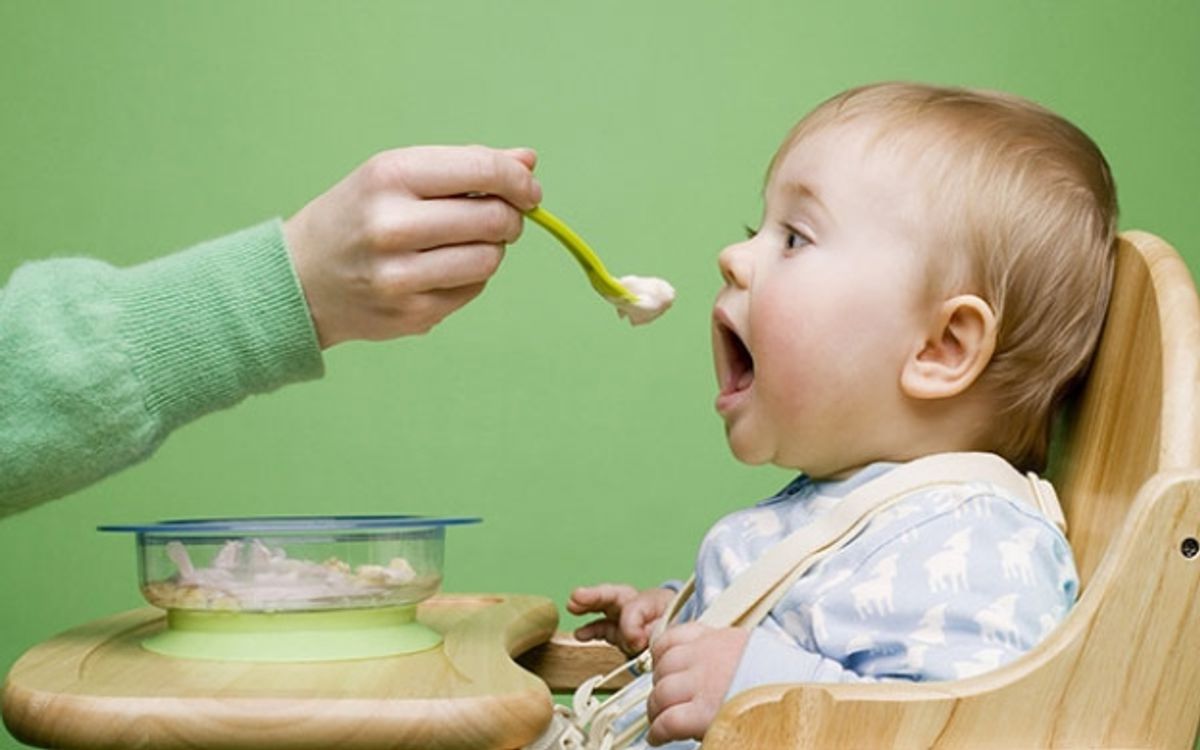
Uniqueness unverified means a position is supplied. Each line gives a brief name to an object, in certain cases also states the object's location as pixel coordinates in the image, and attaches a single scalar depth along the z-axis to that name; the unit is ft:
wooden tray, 3.98
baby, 4.30
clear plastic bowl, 4.36
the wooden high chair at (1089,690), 3.90
